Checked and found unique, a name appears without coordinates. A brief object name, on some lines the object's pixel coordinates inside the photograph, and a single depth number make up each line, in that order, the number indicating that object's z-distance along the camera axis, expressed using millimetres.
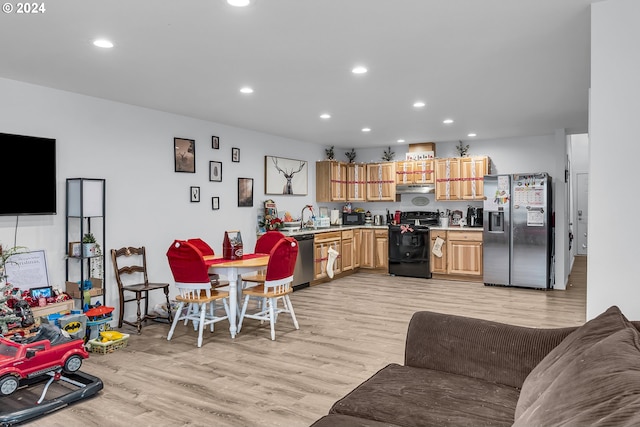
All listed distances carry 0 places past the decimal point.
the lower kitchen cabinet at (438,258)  8117
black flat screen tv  4055
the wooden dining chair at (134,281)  4934
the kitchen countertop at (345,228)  7239
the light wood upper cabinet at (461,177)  8031
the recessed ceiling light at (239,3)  2553
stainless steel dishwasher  7105
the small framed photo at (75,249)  4480
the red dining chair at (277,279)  4605
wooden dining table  4586
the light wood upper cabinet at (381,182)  8938
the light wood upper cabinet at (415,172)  8492
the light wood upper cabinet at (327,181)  8664
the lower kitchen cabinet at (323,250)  7562
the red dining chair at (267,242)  5902
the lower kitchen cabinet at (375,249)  8742
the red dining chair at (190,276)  4367
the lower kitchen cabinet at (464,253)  7820
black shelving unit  4457
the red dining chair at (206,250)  5500
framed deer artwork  7334
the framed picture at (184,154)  5765
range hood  8641
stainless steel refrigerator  7090
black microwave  9336
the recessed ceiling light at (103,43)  3174
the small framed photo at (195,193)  5961
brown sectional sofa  1202
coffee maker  8203
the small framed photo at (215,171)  6262
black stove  8227
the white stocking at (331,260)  7773
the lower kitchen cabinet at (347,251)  8391
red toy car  3023
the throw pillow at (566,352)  1627
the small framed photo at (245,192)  6758
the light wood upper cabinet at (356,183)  9297
